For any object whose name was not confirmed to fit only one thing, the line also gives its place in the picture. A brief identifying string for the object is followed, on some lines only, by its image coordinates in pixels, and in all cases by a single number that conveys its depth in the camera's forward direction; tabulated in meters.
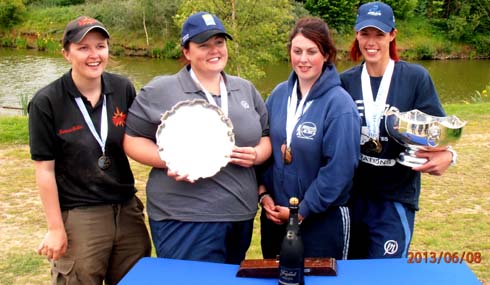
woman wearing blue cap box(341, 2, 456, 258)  2.96
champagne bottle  2.29
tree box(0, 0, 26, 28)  38.25
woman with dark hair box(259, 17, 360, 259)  2.79
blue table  2.38
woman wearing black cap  2.80
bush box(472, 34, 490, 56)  37.09
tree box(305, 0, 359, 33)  34.22
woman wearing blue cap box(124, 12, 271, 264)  2.81
